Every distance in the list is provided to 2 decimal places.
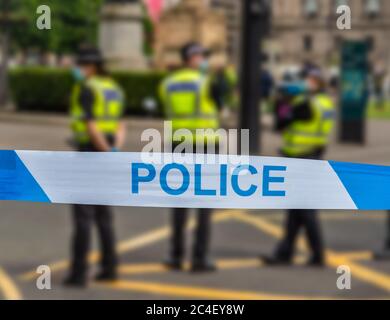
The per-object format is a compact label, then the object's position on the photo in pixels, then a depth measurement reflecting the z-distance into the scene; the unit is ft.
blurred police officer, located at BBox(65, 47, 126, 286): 25.09
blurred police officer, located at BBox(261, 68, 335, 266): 26.41
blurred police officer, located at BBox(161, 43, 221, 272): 25.32
